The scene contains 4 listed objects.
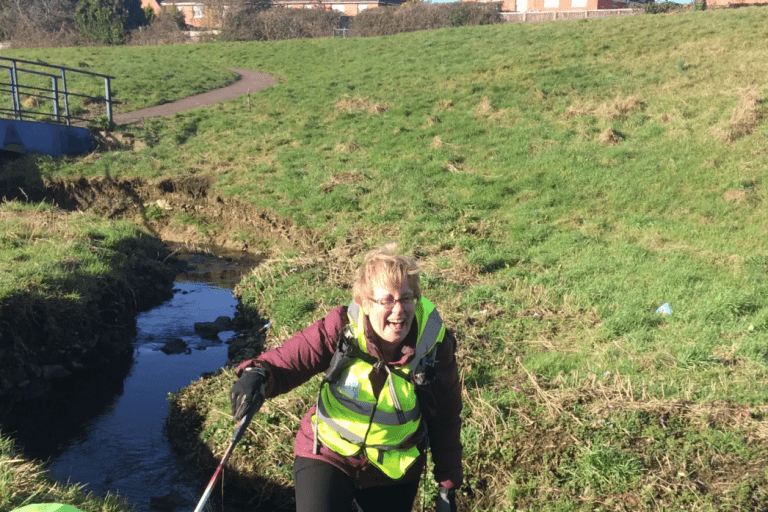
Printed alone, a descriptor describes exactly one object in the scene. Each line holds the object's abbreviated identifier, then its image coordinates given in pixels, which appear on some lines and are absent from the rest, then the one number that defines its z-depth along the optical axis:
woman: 3.19
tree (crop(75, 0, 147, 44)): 43.91
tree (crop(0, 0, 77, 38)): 46.94
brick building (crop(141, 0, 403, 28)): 56.92
